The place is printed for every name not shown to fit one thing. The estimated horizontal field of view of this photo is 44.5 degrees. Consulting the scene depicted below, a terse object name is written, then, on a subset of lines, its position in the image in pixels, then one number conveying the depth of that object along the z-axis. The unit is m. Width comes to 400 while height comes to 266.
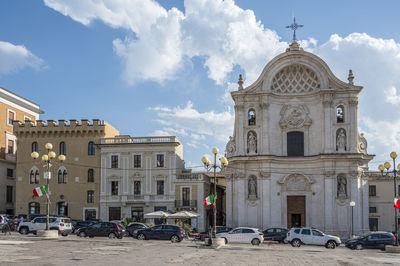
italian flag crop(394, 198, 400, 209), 34.78
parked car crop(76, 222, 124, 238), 39.31
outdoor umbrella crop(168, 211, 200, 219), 47.03
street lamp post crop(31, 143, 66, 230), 37.90
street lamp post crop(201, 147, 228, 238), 34.75
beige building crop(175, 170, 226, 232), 55.59
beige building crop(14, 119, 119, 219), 58.44
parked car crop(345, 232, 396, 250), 36.21
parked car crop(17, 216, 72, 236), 41.55
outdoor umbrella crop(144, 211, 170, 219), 47.59
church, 51.38
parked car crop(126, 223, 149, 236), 43.19
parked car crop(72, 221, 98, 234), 45.03
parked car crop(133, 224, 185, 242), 38.16
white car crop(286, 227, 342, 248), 37.53
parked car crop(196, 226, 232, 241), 40.56
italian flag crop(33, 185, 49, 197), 38.84
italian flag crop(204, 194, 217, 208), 34.72
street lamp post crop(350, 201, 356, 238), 49.26
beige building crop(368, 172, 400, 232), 58.41
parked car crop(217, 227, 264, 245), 38.19
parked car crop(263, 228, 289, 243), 41.91
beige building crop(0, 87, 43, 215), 62.44
